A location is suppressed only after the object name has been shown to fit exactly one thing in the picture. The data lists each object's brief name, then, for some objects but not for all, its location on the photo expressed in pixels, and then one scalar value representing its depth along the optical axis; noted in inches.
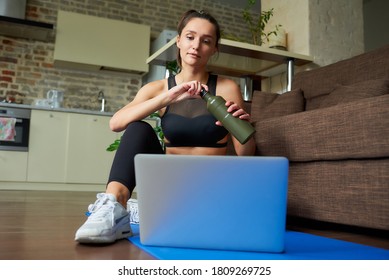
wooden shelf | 124.9
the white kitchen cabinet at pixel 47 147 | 164.7
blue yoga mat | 36.4
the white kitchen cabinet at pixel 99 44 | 182.4
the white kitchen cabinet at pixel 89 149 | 171.2
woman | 45.2
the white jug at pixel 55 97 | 183.6
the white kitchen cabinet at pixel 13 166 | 159.9
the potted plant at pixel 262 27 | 139.5
